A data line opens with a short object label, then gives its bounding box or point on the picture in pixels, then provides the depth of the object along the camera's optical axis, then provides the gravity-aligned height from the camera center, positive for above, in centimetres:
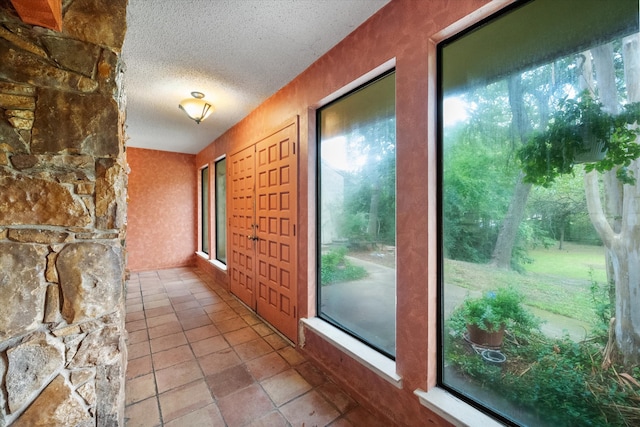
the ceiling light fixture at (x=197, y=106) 276 +119
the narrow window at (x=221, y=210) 462 +5
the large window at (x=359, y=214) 174 -1
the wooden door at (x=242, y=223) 327 -14
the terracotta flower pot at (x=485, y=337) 126 -65
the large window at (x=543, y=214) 95 -1
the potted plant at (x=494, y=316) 120 -53
